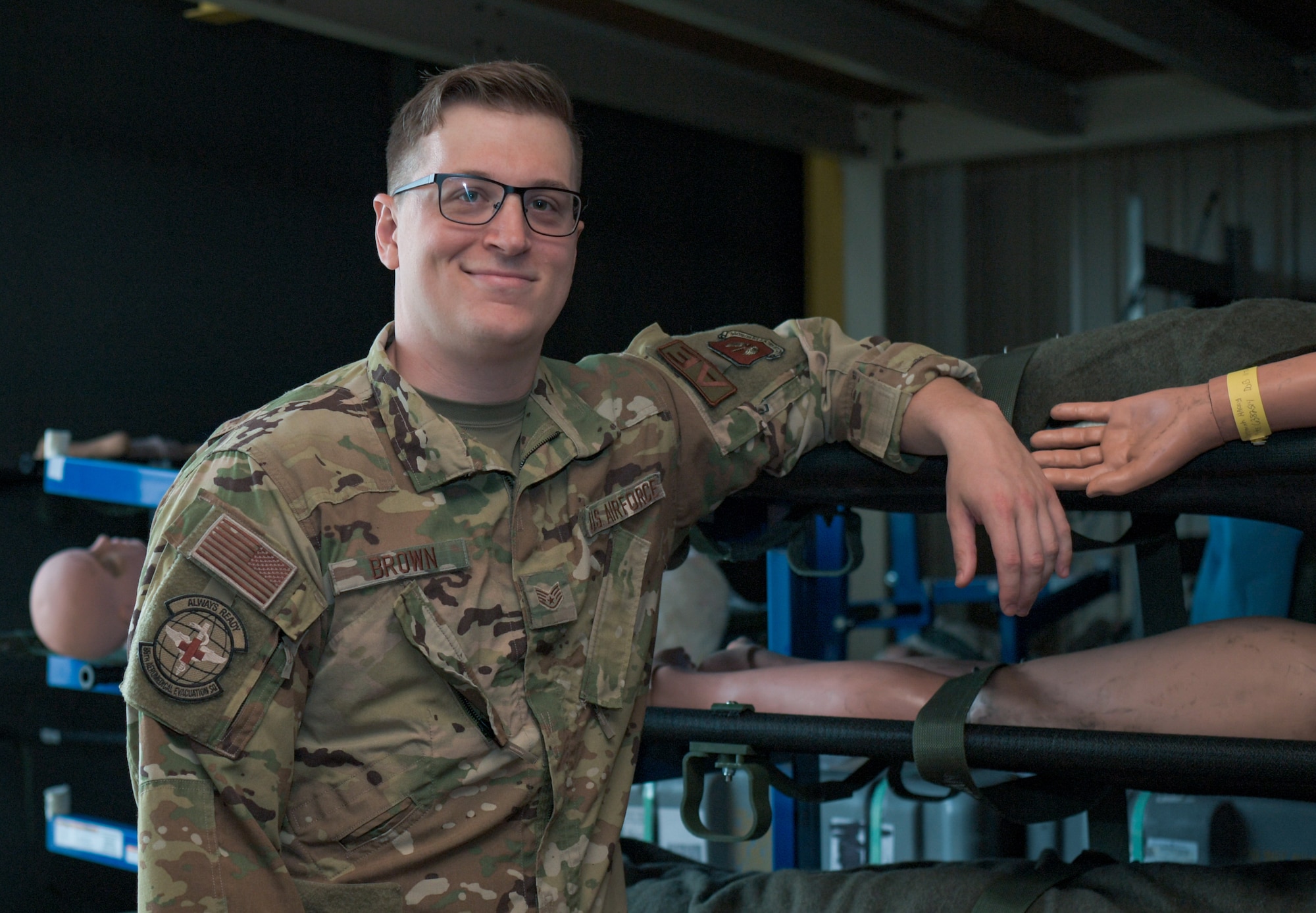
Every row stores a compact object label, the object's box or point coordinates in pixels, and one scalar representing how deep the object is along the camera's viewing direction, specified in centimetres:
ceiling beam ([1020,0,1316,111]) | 416
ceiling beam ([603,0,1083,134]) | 412
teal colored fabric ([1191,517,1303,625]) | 283
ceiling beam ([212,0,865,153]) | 389
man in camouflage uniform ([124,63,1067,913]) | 126
